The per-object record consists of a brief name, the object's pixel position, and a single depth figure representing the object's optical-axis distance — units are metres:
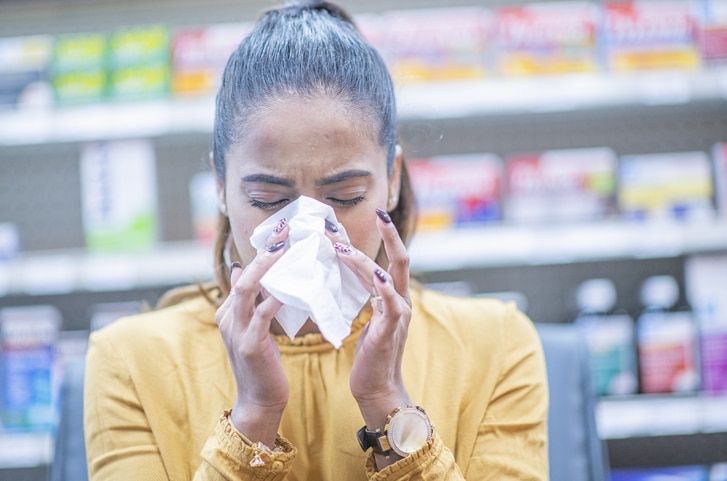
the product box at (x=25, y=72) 1.97
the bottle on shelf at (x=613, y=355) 1.94
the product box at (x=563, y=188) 1.98
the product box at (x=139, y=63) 1.96
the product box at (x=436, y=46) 1.95
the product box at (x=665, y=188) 1.97
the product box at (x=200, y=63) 1.96
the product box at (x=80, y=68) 1.96
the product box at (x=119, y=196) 1.96
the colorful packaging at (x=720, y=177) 2.00
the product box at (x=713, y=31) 1.97
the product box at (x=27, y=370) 1.96
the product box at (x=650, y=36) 1.95
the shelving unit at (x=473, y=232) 1.89
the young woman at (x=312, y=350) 0.93
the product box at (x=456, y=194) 1.98
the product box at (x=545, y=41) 1.95
